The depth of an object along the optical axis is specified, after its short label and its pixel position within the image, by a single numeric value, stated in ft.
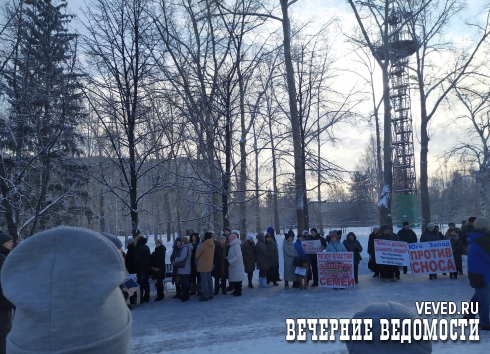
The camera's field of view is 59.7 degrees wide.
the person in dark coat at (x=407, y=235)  48.65
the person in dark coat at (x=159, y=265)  39.52
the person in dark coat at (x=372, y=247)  47.83
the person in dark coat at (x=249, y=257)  45.09
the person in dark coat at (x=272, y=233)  46.91
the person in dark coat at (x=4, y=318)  19.76
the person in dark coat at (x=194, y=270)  40.55
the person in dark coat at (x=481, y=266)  24.17
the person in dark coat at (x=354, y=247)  45.24
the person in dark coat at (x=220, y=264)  41.24
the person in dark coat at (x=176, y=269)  40.98
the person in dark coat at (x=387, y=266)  45.14
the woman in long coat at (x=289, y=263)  43.70
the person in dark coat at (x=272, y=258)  46.01
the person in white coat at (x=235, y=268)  40.78
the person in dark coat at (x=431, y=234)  47.02
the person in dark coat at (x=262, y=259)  44.62
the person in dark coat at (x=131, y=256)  38.65
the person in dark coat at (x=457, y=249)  45.44
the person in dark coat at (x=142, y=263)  38.40
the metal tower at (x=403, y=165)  129.49
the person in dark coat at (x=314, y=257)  44.88
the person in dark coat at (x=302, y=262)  42.83
